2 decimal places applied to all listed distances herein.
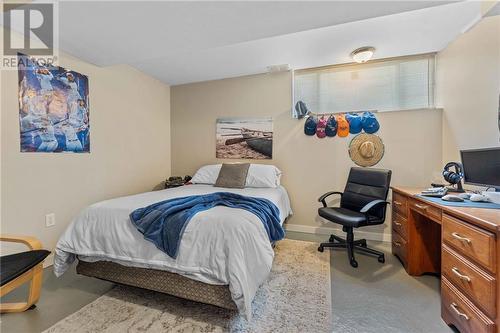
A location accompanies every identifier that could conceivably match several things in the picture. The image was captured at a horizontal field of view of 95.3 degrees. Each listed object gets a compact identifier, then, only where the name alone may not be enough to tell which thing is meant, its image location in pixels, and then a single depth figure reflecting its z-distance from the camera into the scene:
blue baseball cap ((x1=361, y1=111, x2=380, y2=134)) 3.07
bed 1.49
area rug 1.50
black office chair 2.36
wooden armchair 1.52
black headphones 2.17
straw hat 3.08
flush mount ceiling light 2.74
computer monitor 1.65
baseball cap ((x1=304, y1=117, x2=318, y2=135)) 3.34
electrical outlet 2.34
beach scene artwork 3.62
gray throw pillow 3.20
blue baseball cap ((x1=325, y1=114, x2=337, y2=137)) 3.24
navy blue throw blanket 1.60
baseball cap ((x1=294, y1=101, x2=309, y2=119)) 3.39
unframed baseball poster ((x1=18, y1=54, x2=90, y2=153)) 2.15
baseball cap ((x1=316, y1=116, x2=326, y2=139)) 3.30
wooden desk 1.12
